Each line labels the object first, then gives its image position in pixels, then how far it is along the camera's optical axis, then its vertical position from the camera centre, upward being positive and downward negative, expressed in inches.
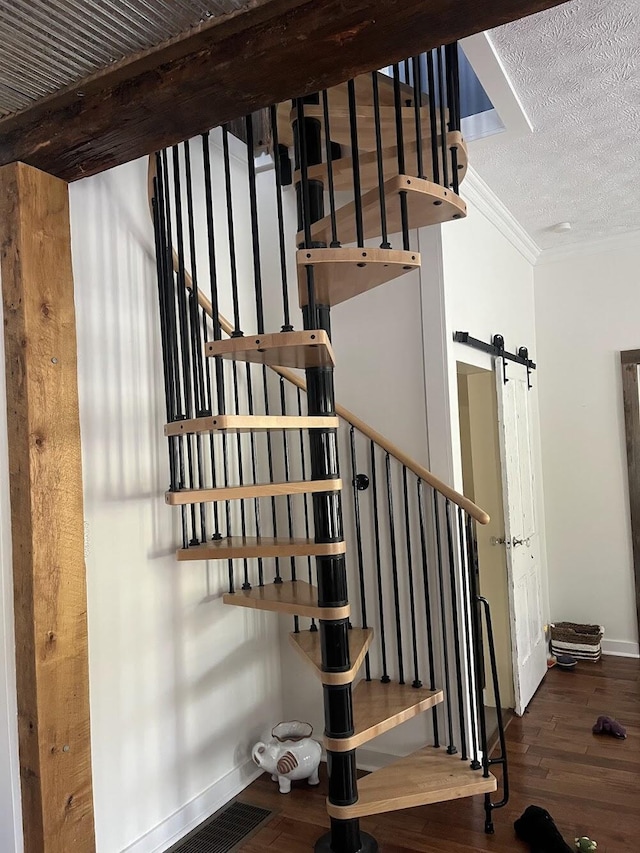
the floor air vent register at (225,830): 100.2 -59.6
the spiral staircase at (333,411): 82.4 +4.8
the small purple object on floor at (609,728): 131.8 -59.4
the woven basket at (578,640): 177.8 -56.5
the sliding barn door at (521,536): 149.9 -25.1
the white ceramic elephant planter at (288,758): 113.2 -53.2
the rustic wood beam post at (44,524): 79.0 -8.2
